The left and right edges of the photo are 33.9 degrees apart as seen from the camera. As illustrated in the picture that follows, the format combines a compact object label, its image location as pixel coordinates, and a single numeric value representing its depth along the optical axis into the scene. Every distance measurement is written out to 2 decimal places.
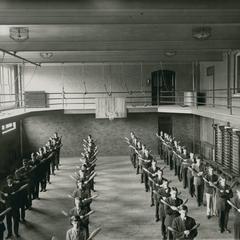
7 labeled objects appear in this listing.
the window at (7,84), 21.78
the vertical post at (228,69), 18.00
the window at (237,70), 18.56
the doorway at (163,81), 26.39
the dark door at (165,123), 26.30
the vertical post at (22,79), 25.68
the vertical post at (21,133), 24.77
